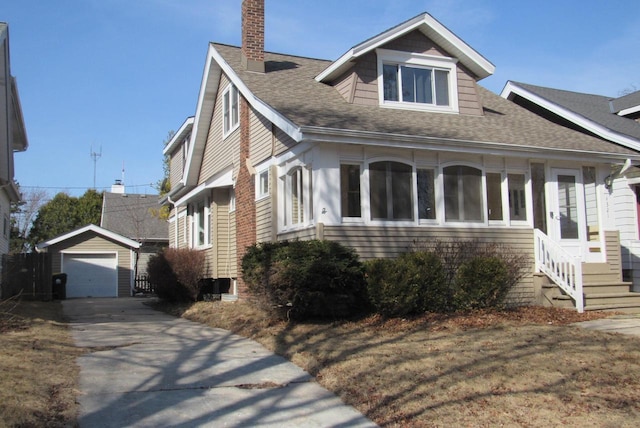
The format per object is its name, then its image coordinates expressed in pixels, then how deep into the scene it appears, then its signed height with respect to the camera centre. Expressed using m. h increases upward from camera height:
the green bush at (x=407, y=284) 9.98 -0.32
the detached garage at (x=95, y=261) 26.66 +0.46
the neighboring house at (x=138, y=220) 38.31 +3.42
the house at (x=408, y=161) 11.77 +2.20
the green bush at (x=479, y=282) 10.78 -0.33
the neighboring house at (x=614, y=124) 14.72 +3.71
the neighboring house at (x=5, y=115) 16.03 +4.20
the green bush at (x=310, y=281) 9.77 -0.22
